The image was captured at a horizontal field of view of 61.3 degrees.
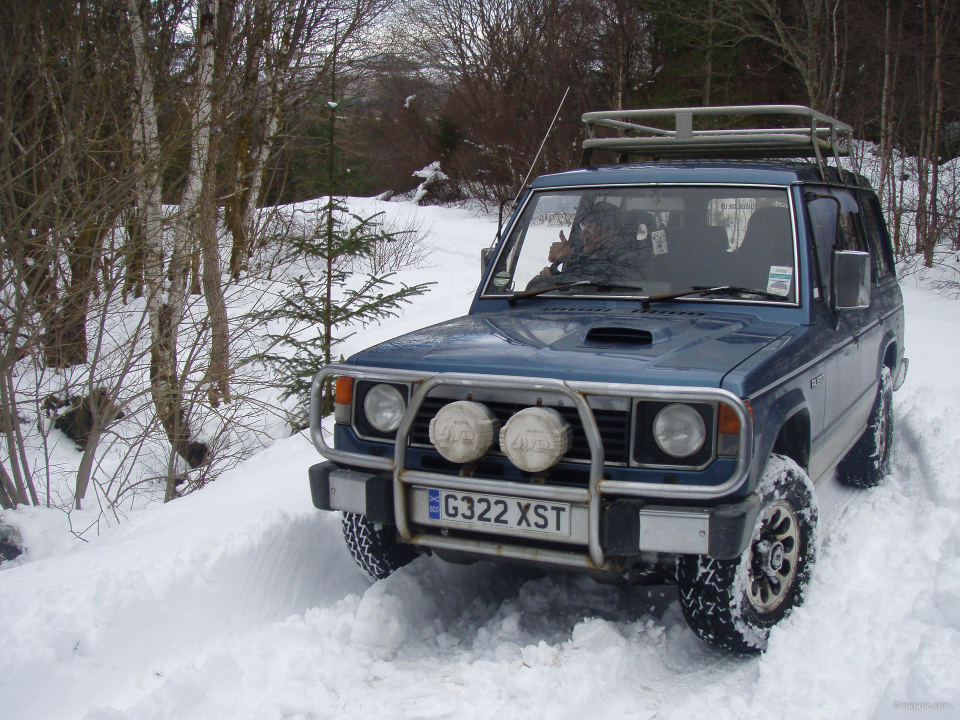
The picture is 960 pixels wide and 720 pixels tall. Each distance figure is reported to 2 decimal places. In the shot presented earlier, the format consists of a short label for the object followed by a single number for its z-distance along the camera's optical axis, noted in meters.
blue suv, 2.68
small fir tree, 7.22
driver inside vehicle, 3.89
